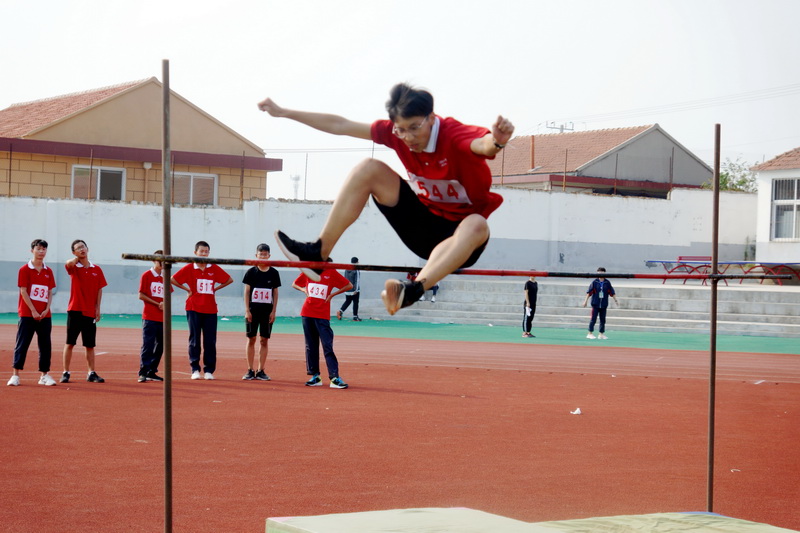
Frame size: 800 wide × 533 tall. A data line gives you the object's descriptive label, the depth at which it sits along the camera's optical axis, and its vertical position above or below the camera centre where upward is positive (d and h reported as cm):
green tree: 4194 +413
